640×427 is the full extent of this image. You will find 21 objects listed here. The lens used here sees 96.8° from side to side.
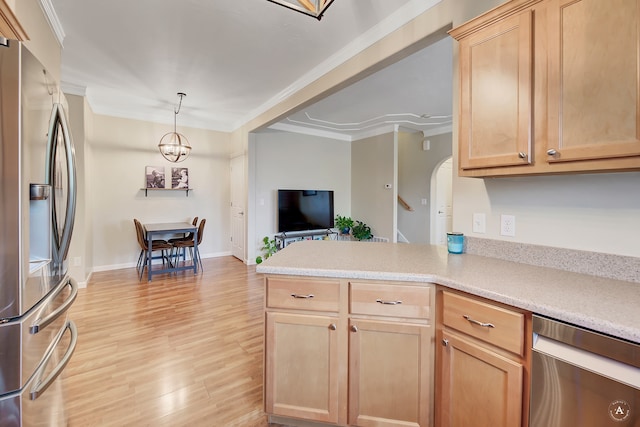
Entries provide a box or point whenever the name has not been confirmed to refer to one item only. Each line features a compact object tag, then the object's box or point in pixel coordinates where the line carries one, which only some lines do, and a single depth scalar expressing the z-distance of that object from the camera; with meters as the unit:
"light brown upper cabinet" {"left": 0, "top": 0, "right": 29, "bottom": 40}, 1.11
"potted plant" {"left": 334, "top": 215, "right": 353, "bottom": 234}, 6.15
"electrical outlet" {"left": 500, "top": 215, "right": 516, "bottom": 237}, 1.63
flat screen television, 5.49
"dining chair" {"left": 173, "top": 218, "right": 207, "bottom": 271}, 4.64
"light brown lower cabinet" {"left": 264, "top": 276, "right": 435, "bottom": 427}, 1.37
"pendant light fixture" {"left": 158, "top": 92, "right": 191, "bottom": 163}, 4.46
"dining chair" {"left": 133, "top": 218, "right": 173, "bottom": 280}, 4.30
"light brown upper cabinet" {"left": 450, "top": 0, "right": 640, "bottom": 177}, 1.10
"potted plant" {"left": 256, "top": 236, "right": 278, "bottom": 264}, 5.39
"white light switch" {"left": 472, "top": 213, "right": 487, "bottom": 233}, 1.76
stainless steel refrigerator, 0.92
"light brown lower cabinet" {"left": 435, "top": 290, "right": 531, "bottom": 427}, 1.06
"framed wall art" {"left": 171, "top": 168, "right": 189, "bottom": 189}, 5.36
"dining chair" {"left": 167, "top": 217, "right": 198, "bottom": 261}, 4.78
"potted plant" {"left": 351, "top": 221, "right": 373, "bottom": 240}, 5.90
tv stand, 5.49
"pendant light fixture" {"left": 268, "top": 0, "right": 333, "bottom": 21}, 1.43
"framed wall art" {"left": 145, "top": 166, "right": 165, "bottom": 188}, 5.11
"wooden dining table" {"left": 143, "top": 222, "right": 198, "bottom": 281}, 4.23
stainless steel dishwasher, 0.83
